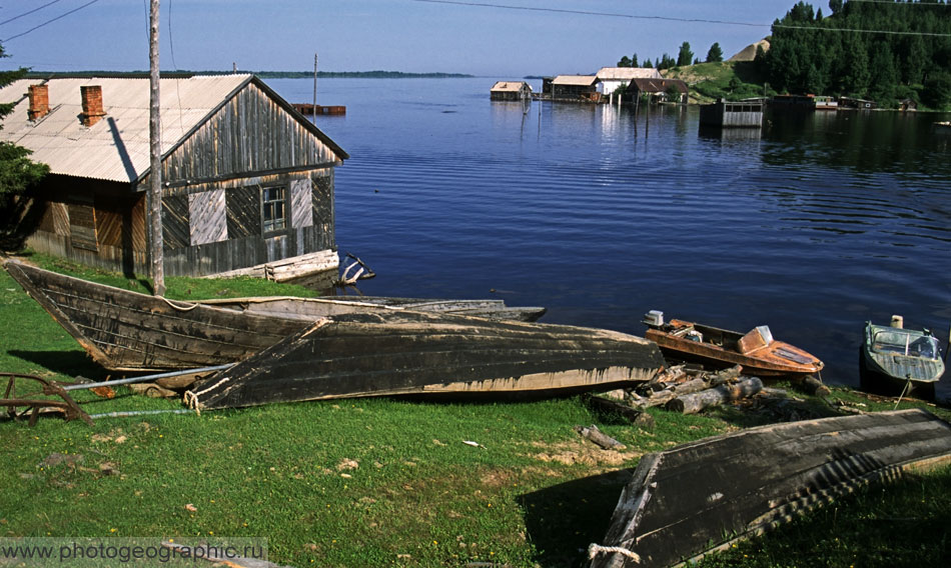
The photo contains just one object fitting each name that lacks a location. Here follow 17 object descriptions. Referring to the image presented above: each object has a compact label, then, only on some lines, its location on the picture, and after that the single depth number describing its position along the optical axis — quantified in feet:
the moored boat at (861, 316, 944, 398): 66.64
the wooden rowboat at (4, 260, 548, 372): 40.42
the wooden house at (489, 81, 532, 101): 616.80
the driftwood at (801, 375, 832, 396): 63.78
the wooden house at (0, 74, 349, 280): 79.10
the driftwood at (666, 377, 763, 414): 53.16
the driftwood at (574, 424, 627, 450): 39.49
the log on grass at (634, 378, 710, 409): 52.49
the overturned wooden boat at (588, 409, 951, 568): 24.31
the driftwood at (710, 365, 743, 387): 60.04
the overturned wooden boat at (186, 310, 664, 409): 38.32
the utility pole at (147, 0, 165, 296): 67.36
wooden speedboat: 65.57
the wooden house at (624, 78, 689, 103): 519.19
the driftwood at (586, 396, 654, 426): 45.75
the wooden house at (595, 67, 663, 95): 571.28
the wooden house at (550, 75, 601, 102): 582.35
